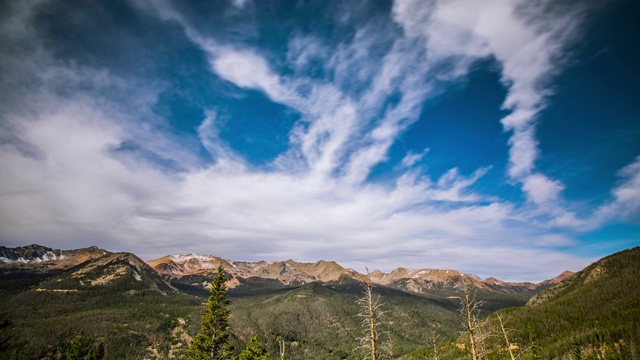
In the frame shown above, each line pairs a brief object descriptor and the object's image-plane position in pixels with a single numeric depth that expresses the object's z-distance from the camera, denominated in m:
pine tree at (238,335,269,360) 42.31
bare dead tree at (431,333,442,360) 33.18
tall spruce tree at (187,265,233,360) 31.94
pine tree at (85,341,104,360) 61.67
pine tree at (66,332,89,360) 58.64
